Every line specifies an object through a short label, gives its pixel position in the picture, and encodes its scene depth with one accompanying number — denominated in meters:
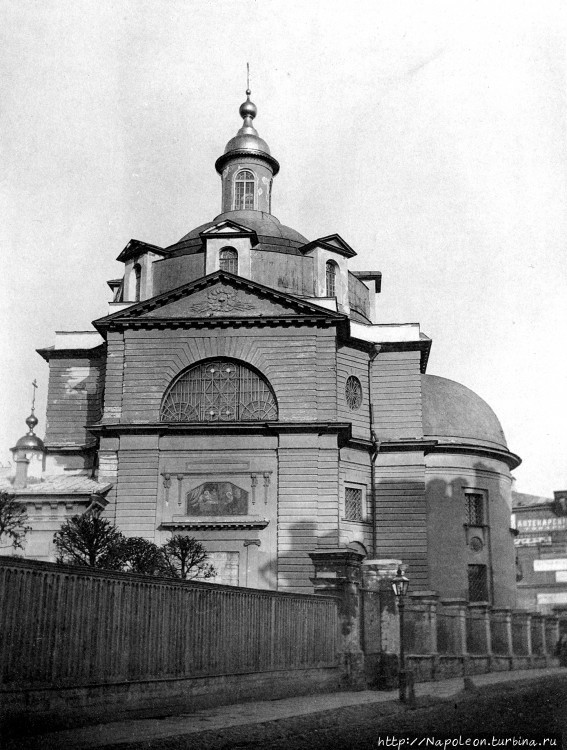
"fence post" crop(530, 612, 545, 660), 35.38
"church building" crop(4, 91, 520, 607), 32.59
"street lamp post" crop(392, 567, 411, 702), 21.23
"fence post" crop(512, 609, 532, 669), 33.59
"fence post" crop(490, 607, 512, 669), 32.00
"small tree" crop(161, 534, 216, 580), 28.20
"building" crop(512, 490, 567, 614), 71.69
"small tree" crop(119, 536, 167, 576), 26.12
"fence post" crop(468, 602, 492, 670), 30.39
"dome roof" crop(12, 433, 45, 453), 40.22
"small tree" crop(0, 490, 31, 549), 21.55
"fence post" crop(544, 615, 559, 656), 36.53
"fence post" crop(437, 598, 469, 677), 27.86
